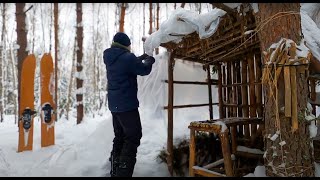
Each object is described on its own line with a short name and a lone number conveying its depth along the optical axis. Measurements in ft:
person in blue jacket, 11.07
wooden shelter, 10.98
